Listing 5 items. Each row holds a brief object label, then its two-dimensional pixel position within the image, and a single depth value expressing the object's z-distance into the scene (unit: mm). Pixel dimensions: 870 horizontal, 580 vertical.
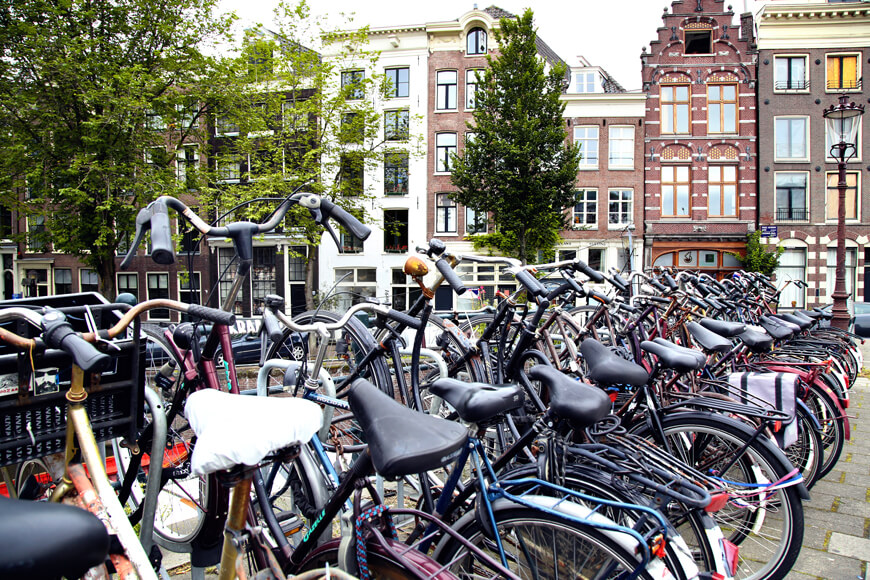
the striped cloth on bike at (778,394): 2746
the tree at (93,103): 12039
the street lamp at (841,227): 10344
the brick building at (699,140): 22609
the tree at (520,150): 17547
